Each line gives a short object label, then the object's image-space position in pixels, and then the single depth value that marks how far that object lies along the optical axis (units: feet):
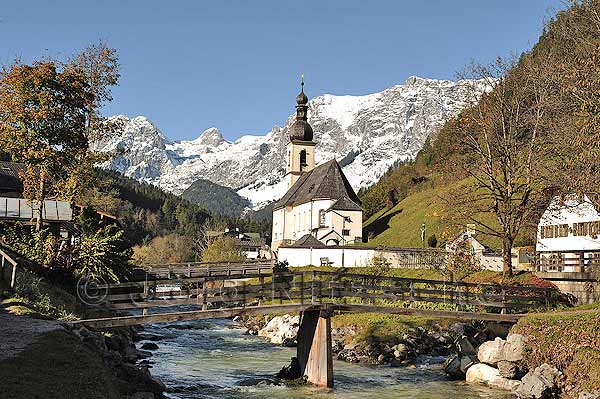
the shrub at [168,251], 415.64
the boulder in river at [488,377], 79.36
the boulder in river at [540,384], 72.13
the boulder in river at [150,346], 115.02
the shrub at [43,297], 77.20
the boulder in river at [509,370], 80.28
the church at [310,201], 280.10
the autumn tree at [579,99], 81.15
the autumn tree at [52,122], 106.52
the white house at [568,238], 130.72
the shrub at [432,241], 281.74
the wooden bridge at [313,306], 76.33
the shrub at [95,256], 105.29
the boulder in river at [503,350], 83.16
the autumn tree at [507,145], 117.39
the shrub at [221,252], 334.85
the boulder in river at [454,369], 88.48
